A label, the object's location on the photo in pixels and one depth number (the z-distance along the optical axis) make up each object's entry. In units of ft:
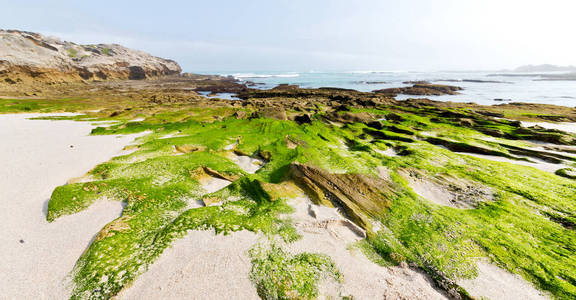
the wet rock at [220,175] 40.74
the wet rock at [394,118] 97.71
